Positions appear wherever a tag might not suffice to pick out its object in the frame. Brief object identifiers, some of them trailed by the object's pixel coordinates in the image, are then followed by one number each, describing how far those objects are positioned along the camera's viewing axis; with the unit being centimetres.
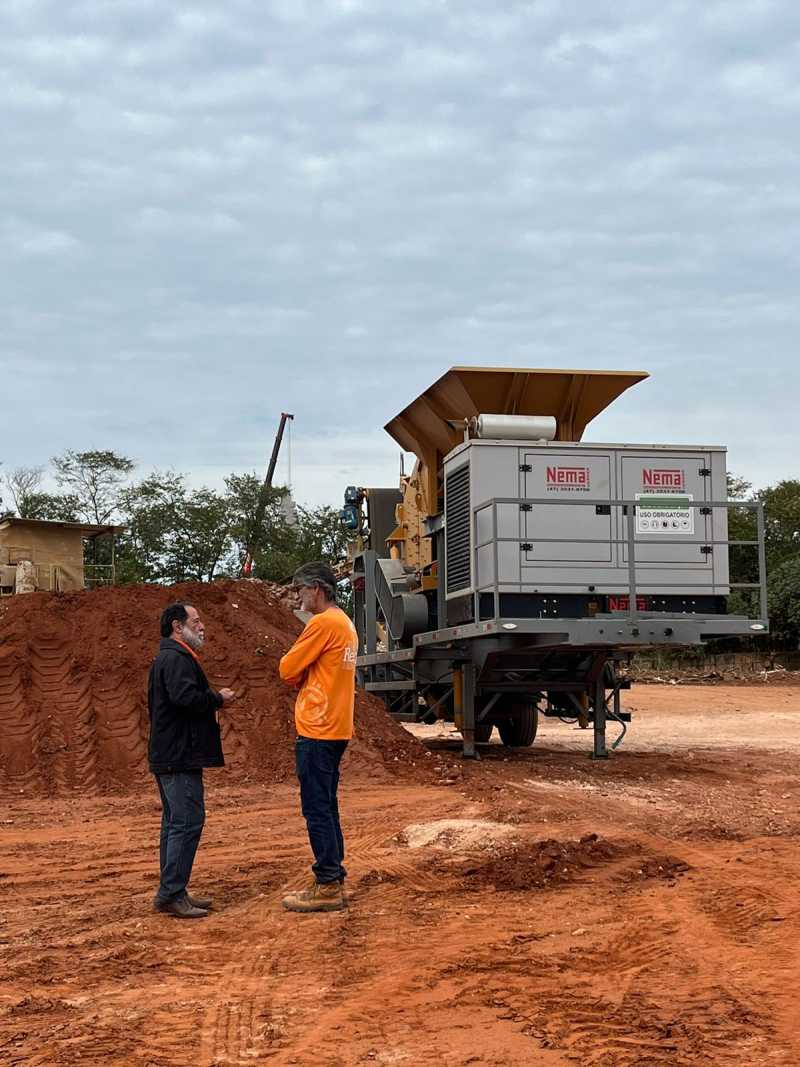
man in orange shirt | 722
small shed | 2836
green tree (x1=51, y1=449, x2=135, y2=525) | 5359
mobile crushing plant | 1369
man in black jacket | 714
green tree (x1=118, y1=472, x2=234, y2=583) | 4675
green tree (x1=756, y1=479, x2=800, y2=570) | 5159
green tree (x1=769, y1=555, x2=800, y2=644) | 4062
